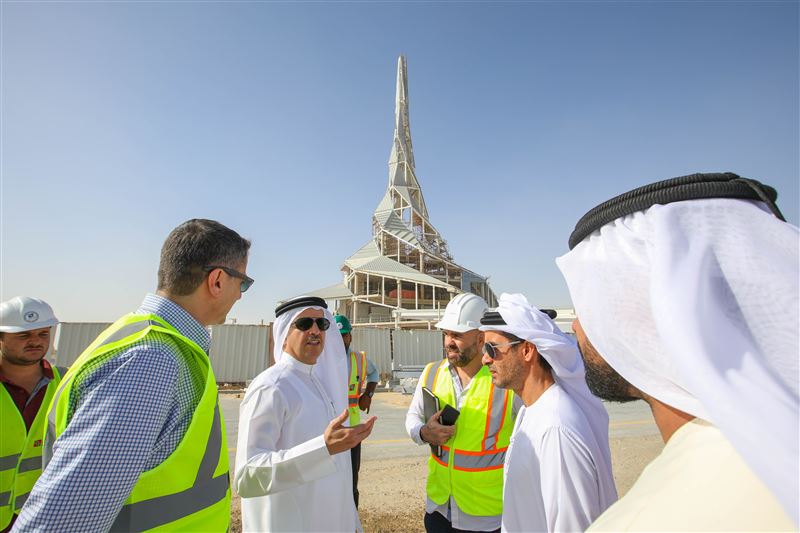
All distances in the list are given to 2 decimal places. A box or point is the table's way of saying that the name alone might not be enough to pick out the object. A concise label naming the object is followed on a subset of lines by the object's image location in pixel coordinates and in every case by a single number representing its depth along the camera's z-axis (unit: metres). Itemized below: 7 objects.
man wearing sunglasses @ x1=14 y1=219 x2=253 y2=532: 1.21
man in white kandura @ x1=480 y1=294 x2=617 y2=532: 1.76
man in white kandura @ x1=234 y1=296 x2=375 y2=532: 2.12
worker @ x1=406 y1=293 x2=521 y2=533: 3.03
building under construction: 36.19
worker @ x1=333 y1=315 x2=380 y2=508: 5.77
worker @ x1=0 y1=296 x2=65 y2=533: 2.74
